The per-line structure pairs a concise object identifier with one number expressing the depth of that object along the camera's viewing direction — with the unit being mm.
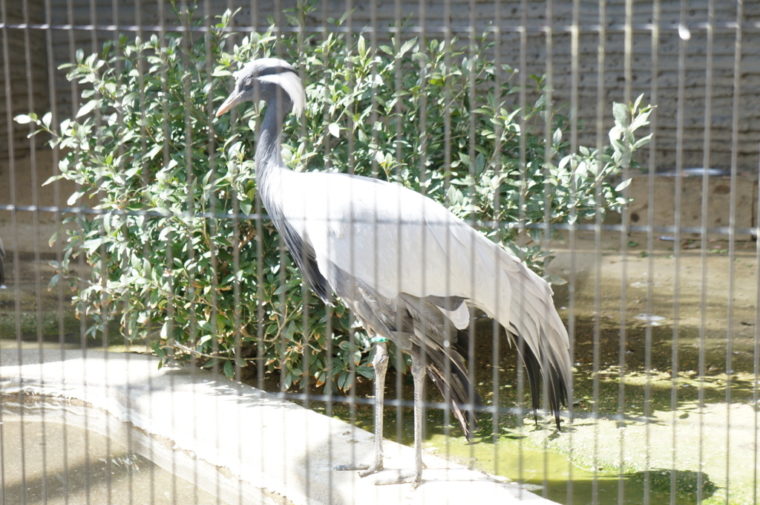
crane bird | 6855
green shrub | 8258
